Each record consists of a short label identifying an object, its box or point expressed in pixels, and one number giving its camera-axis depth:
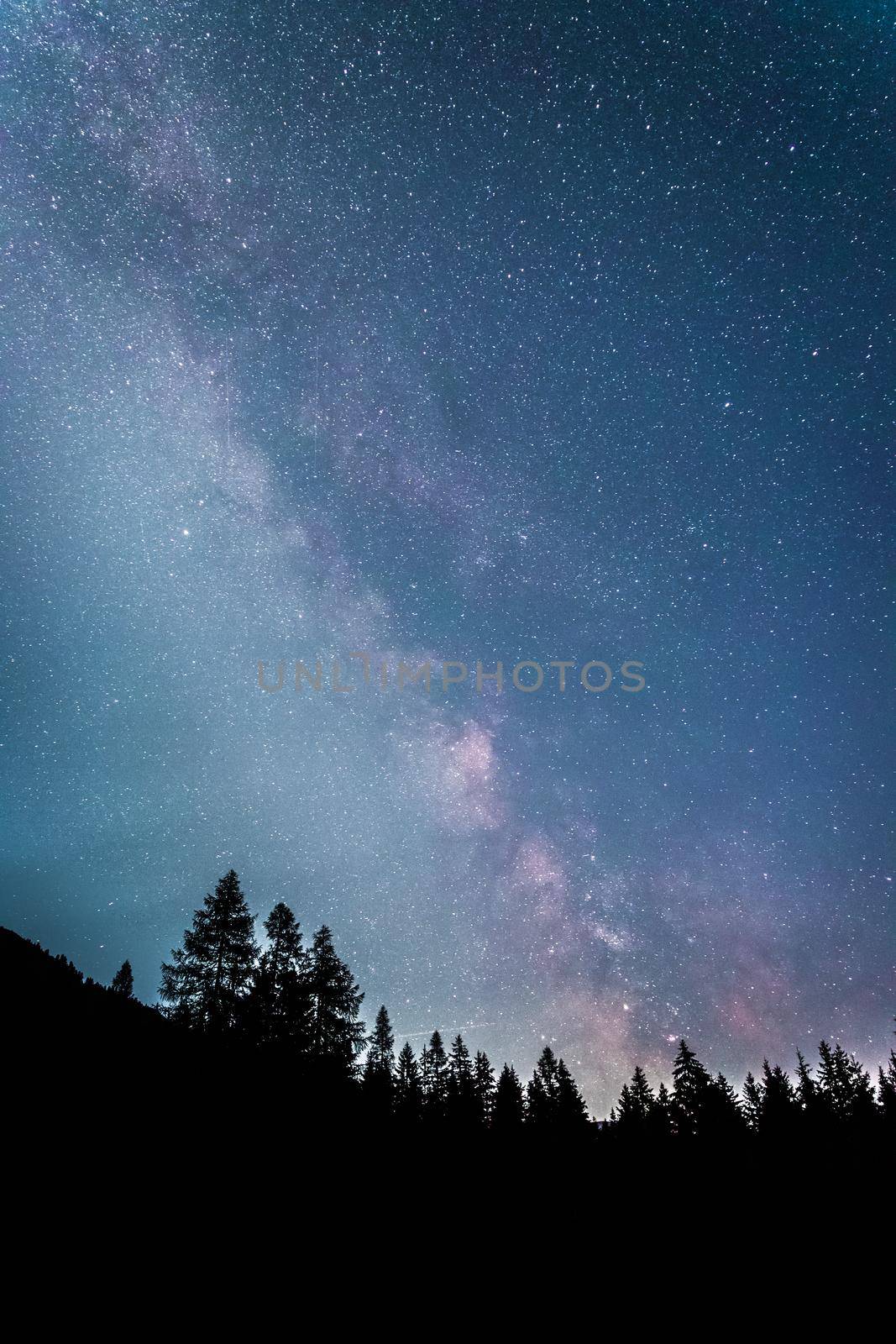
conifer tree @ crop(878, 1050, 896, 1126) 41.39
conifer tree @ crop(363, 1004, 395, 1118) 26.55
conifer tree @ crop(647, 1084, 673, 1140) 36.06
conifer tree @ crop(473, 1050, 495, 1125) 41.41
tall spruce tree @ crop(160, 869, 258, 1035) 24.31
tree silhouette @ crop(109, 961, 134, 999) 49.19
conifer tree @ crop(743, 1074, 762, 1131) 42.59
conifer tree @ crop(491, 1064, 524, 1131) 38.91
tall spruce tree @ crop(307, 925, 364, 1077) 26.23
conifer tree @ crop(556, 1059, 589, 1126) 38.16
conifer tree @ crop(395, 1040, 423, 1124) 33.14
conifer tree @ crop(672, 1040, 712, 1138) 36.56
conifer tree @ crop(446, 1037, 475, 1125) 36.34
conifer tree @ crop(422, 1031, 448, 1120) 39.62
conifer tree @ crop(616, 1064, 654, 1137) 36.28
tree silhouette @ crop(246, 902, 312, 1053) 23.33
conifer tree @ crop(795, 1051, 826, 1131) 39.47
